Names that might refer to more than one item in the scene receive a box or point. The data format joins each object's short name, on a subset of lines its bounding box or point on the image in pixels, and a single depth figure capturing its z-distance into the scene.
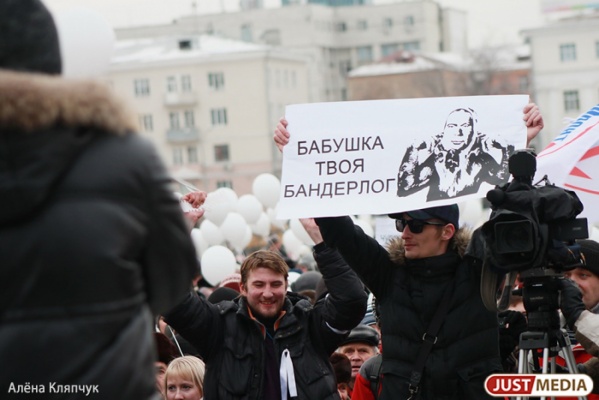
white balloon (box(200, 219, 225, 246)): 18.84
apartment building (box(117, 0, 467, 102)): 114.19
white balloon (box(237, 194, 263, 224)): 20.72
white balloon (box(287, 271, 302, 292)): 12.50
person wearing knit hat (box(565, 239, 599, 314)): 6.82
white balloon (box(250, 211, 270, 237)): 21.43
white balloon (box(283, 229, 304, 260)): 21.05
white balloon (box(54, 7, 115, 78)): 4.51
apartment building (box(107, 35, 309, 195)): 90.69
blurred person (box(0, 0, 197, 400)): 3.32
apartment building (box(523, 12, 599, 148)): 87.88
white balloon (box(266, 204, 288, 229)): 21.70
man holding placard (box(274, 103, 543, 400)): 5.86
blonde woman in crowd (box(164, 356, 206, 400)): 7.00
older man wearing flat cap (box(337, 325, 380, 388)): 8.20
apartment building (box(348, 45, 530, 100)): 88.12
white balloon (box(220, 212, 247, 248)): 18.83
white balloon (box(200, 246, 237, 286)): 13.77
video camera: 5.27
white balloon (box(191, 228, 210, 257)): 18.30
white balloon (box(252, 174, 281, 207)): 20.55
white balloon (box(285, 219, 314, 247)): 17.14
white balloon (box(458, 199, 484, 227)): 17.98
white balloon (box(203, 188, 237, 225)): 17.91
